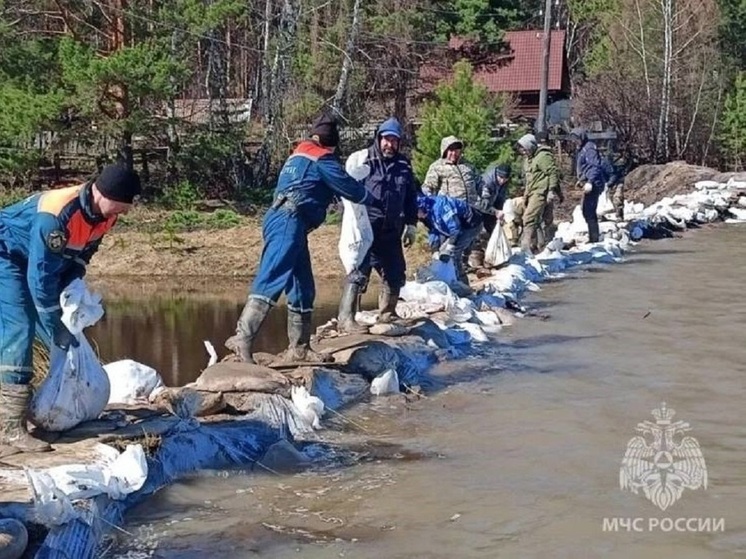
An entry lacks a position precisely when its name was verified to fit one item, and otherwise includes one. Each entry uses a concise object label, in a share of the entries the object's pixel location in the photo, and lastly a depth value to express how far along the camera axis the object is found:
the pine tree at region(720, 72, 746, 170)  31.09
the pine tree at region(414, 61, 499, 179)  20.45
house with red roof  34.75
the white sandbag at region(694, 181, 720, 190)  22.45
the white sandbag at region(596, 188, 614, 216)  17.81
